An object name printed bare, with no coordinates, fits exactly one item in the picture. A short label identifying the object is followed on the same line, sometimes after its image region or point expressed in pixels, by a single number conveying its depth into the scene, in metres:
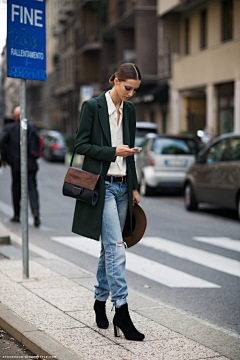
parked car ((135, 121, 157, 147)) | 22.29
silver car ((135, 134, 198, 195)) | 16.45
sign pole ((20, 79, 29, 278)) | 6.36
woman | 4.51
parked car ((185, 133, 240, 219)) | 11.80
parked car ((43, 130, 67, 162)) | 33.25
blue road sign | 6.25
